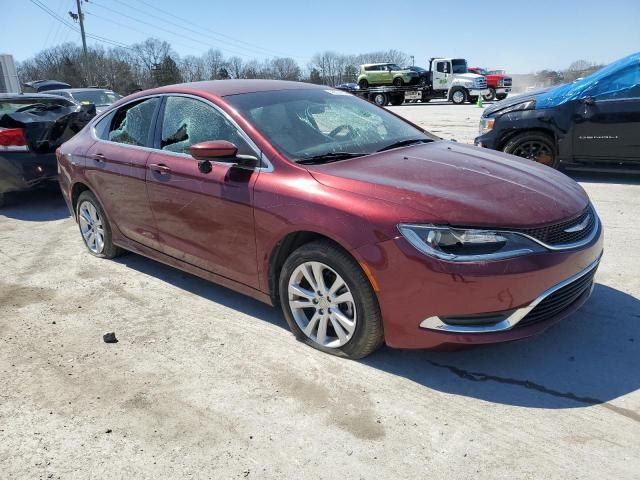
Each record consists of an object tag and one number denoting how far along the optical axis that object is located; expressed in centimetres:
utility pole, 4340
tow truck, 2948
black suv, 685
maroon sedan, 266
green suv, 3313
